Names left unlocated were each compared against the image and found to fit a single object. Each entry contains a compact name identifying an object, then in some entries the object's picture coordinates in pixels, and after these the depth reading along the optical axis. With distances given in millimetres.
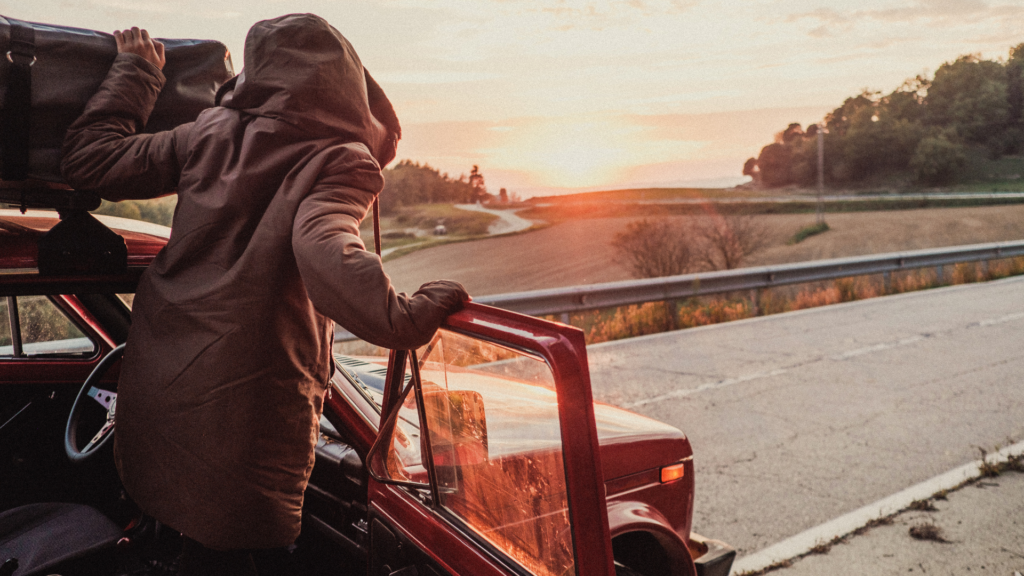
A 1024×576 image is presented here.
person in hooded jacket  1736
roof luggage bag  1790
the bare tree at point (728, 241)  18641
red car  1409
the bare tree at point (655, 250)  16688
